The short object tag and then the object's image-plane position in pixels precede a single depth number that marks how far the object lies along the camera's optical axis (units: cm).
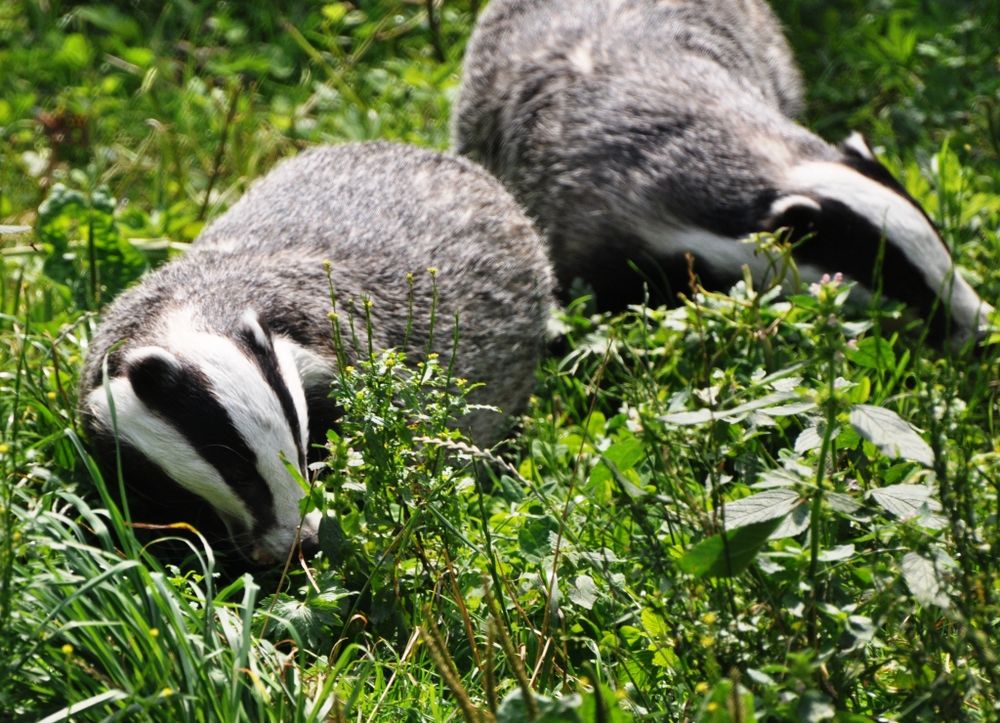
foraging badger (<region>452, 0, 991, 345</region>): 963
